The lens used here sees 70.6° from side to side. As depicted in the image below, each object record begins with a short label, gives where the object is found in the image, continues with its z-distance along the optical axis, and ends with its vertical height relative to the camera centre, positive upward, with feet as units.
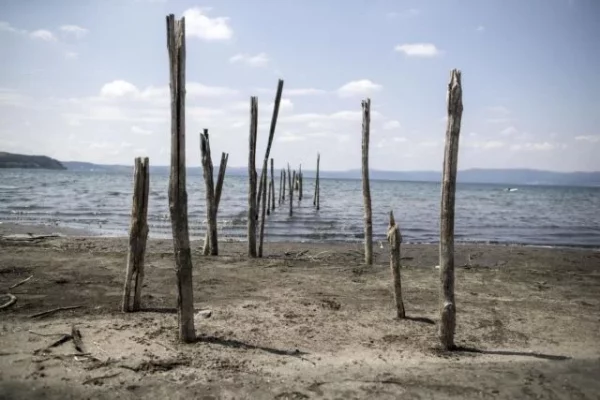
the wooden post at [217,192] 38.24 -1.61
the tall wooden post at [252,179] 36.19 -0.35
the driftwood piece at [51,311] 20.08 -6.85
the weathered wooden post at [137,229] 20.88 -2.79
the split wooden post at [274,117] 35.47 +4.90
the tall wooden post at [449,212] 16.90 -1.36
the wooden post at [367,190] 34.35 -1.09
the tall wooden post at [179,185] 16.02 -0.45
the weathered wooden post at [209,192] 36.65 -1.57
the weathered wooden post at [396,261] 21.20 -4.27
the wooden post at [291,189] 89.10 -3.06
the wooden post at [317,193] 105.39 -4.40
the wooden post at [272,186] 82.95 -2.45
